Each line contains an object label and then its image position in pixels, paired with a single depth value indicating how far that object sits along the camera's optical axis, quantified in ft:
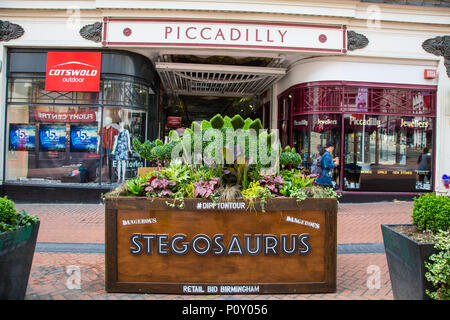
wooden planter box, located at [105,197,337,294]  10.72
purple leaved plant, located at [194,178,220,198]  10.59
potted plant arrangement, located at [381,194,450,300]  8.40
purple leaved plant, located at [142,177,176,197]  10.85
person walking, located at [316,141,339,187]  26.02
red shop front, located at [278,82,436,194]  30.37
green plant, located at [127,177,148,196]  11.15
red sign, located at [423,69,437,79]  30.27
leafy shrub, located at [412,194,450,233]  9.59
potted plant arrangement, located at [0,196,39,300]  9.18
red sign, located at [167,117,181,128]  49.42
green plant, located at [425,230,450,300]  8.22
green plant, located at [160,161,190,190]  11.37
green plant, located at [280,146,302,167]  13.52
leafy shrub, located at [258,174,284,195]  11.32
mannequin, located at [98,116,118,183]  29.86
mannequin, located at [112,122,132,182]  30.14
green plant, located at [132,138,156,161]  18.56
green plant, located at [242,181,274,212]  10.62
